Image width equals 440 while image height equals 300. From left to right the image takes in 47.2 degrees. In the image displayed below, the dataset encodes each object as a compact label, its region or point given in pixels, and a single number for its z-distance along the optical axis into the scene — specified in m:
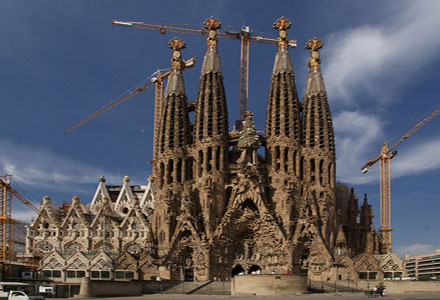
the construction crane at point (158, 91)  127.31
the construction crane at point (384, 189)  104.75
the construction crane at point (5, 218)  69.81
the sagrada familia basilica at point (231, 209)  67.00
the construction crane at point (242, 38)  105.62
